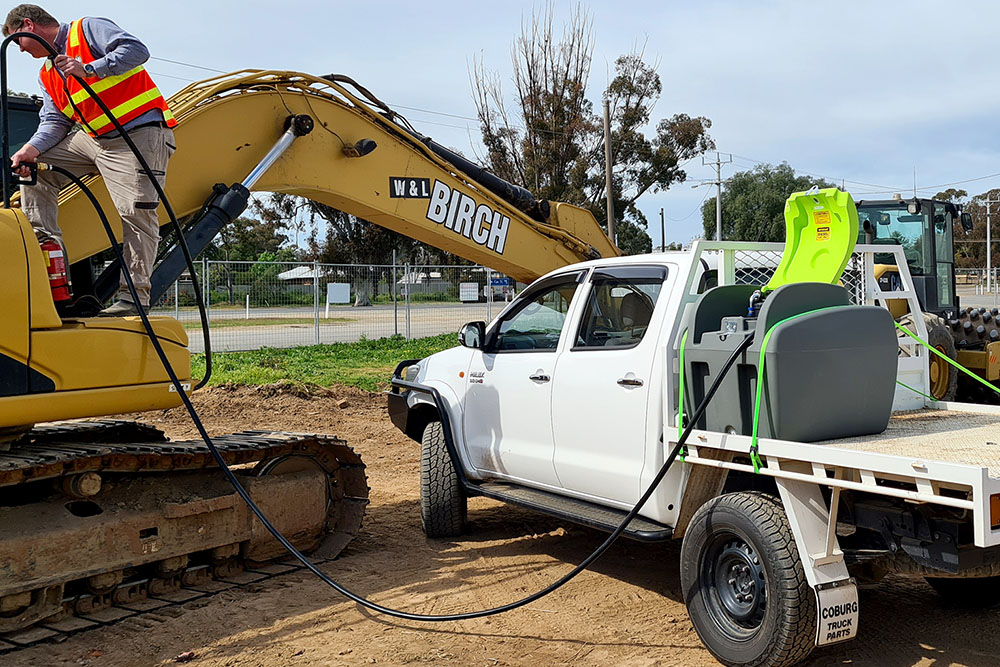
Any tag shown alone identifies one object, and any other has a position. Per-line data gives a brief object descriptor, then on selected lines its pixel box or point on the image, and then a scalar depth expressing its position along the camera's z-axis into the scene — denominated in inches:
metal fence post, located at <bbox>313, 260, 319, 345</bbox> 816.9
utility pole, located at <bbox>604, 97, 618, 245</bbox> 1197.1
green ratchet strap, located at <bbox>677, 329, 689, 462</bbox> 195.2
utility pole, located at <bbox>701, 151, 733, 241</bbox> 2096.6
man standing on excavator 202.2
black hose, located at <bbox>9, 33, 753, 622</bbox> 182.7
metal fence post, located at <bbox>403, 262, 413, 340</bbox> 896.3
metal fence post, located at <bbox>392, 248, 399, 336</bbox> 888.3
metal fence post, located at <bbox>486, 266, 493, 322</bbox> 991.6
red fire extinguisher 199.3
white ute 160.9
